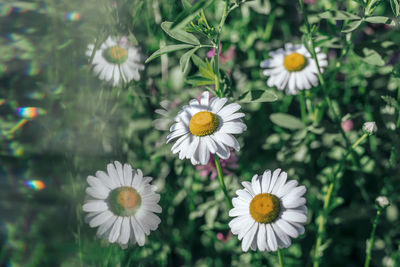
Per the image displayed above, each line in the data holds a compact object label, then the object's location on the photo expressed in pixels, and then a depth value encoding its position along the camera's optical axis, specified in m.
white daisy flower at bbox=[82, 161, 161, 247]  0.48
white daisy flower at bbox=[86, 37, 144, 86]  0.57
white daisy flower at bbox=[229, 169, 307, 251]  0.46
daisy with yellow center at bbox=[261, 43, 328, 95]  0.55
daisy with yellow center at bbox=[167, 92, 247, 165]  0.47
